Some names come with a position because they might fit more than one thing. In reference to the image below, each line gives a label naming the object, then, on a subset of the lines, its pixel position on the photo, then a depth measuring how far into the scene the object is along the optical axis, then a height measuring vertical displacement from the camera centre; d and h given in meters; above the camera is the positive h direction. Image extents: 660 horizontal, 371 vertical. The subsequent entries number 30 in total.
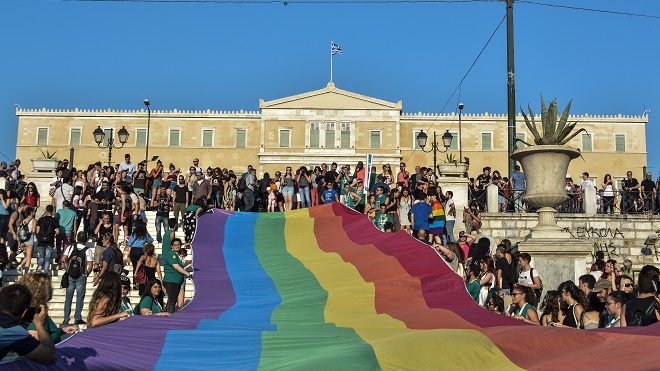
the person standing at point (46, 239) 16.66 -0.18
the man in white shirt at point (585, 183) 22.23 +1.45
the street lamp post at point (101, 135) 28.40 +3.24
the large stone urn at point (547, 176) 14.69 +1.05
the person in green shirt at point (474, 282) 12.50 -0.66
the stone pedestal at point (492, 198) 21.31 +0.96
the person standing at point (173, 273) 12.94 -0.61
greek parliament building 78.81 +9.09
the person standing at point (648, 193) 22.41 +1.20
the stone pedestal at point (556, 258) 14.02 -0.33
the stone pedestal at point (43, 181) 22.60 +1.27
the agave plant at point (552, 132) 14.88 +1.82
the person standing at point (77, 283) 14.36 -0.88
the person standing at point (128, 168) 23.12 +1.70
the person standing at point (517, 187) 21.89 +1.29
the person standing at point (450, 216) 18.91 +0.44
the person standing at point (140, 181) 22.17 +1.28
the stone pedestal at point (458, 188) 20.77 +1.16
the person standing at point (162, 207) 19.09 +0.60
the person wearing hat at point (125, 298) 11.03 -0.87
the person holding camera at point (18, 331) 6.04 -0.71
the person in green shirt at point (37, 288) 7.23 -0.49
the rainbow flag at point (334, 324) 7.59 -0.95
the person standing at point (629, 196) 22.73 +1.13
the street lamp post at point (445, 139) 28.66 +3.26
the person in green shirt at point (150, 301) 10.66 -0.87
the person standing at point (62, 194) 20.14 +0.83
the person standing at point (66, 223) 17.88 +0.15
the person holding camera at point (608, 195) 23.28 +1.18
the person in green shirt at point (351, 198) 20.81 +0.88
